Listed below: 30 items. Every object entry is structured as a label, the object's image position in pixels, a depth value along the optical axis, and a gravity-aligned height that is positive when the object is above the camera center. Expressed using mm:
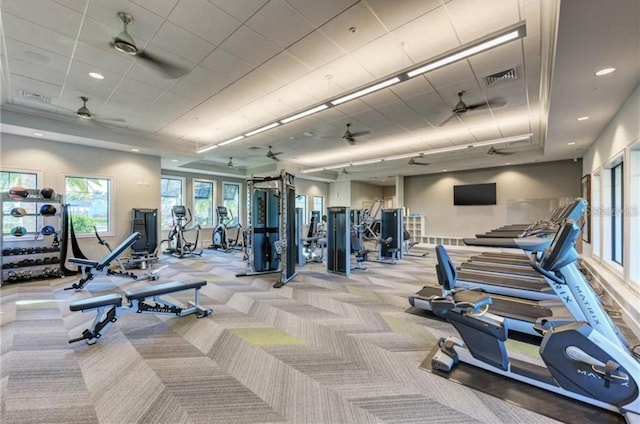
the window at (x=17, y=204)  5853 +162
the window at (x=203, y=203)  11070 +383
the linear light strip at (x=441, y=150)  7110 +1878
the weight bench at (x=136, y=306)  2934 -1066
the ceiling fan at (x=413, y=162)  9209 +1756
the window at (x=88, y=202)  6801 +259
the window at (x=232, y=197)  11969 +653
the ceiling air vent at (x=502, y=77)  4089 +2060
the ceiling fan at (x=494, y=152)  8388 +1901
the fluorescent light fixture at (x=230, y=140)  6812 +1815
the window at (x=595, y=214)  6016 -32
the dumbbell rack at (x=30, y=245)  5480 -709
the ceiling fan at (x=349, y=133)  6426 +2028
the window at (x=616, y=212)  5078 +11
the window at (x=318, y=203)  14562 +491
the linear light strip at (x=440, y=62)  2781 +1744
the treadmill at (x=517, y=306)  2535 -1190
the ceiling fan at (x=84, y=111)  4742 +1730
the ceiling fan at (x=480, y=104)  4727 +2047
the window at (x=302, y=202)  13739 +515
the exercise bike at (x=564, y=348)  1792 -955
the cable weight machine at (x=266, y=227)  5629 -335
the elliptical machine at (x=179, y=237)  8719 -790
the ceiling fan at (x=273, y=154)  8672 +1871
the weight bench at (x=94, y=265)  4699 -911
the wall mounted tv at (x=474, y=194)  10422 +697
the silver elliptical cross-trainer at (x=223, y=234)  9852 -787
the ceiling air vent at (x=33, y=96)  4833 +2055
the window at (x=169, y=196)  10227 +600
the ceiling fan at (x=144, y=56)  2896 +2062
